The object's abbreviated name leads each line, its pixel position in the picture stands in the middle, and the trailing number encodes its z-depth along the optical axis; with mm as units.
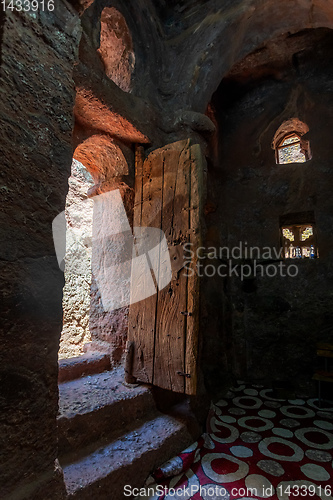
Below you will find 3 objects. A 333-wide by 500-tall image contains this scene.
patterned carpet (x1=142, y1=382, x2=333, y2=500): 1749
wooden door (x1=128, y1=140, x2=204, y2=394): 1992
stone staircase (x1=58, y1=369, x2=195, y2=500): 1541
